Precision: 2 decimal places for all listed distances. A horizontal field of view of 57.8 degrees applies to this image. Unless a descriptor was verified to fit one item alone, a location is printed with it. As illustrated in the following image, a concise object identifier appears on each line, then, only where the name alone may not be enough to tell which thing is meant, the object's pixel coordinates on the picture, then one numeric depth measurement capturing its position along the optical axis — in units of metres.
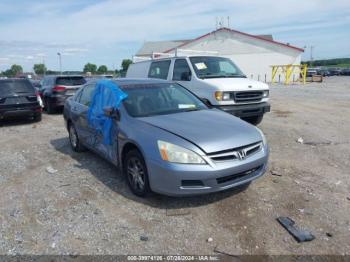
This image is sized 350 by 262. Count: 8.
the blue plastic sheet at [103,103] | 4.94
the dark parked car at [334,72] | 54.48
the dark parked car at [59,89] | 12.49
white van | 7.74
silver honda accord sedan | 3.73
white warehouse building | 37.22
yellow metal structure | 31.50
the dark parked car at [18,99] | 9.92
